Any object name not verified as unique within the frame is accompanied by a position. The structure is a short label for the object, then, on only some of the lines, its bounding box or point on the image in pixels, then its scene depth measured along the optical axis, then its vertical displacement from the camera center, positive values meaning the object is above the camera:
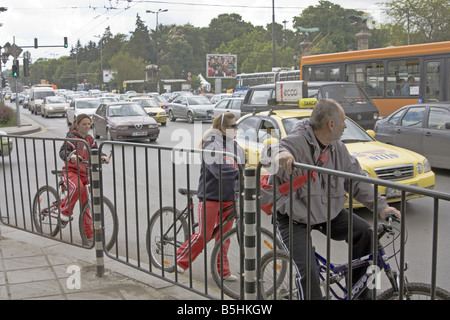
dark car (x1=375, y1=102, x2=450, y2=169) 11.05 -1.15
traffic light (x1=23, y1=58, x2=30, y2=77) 29.71 +0.97
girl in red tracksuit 5.74 -1.01
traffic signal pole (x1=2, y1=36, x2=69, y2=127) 28.11 +1.70
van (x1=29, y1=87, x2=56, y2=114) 44.43 -0.99
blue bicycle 3.09 -1.25
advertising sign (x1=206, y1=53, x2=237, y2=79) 69.88 +1.96
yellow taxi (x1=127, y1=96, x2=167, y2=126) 27.53 -1.38
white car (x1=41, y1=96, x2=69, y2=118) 38.05 -1.59
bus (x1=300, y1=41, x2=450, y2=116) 16.85 +0.19
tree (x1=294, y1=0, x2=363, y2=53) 84.31 +8.87
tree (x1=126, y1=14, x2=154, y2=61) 127.44 +9.54
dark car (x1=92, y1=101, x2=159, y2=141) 19.25 -1.44
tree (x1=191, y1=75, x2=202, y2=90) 92.31 -0.30
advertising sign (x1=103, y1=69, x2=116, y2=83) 101.53 +1.53
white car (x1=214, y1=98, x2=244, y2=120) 23.12 -1.11
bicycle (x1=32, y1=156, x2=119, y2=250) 5.81 -1.40
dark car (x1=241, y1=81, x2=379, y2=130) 15.51 -0.54
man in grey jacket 3.35 -0.66
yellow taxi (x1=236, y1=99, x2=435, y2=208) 7.77 -1.08
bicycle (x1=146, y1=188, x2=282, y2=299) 4.36 -1.34
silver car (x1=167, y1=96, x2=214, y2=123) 29.00 -1.48
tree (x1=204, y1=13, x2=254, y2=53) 122.56 +12.07
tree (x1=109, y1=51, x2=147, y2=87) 97.88 +2.62
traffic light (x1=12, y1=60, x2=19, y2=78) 27.92 +0.83
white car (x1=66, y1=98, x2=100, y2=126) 27.47 -1.16
